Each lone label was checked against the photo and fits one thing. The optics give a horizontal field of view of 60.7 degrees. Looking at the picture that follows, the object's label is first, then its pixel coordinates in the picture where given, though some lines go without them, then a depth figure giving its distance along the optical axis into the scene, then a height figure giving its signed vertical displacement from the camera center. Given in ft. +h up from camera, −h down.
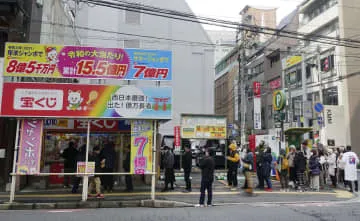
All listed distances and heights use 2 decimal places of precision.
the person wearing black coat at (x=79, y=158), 37.31 -2.02
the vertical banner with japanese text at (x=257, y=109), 88.94 +10.34
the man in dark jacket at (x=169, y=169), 39.68 -3.29
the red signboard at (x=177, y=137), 72.70 +1.54
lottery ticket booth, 32.37 +5.02
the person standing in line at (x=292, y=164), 43.01 -2.71
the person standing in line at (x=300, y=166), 42.86 -2.90
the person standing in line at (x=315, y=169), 42.27 -3.25
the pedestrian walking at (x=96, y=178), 34.32 -4.08
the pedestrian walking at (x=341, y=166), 44.52 -2.93
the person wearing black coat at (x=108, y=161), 36.99 -2.25
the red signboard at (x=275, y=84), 138.36 +28.07
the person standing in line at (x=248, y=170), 38.37 -3.33
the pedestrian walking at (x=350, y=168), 41.09 -2.94
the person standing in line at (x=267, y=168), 42.19 -3.21
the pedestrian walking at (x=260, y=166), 42.42 -2.95
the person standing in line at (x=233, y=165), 43.21 -2.96
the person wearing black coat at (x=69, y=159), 40.75 -2.25
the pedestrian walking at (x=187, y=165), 40.63 -2.83
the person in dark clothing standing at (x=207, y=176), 31.24 -3.27
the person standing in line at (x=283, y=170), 43.11 -3.54
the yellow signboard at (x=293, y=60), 121.04 +34.04
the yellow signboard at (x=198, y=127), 67.46 +3.71
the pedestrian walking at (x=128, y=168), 39.27 -3.29
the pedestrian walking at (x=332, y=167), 45.93 -3.28
